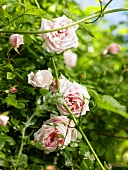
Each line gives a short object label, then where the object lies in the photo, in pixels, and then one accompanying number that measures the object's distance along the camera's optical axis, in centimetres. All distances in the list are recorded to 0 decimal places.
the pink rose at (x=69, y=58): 125
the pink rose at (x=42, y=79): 92
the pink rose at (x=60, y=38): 92
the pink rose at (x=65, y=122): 90
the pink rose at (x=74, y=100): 89
